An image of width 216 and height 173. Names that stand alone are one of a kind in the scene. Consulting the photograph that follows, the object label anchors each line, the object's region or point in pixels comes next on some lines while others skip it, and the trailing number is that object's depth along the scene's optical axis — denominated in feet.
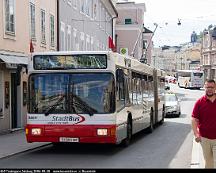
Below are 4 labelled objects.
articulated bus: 44.09
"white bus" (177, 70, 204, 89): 290.68
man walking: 29.25
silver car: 105.40
